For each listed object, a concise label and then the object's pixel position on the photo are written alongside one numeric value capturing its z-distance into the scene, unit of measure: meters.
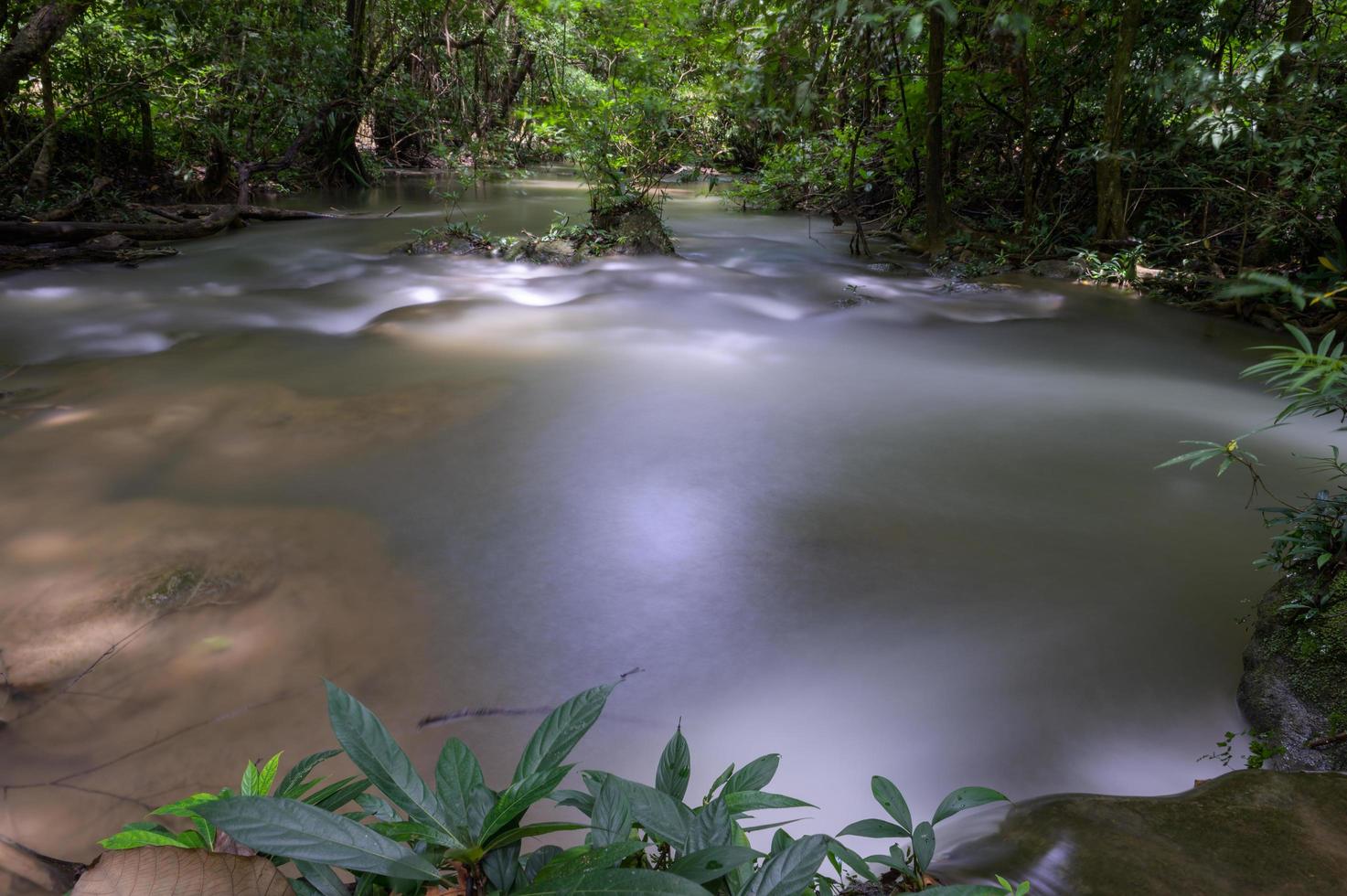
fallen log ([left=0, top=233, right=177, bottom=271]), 6.47
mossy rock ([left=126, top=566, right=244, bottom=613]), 2.40
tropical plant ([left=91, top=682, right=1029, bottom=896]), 0.79
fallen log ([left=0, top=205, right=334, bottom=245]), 6.78
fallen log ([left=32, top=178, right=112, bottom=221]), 7.26
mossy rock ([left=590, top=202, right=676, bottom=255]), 8.16
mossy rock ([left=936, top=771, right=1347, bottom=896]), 1.27
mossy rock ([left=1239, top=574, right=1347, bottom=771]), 1.78
